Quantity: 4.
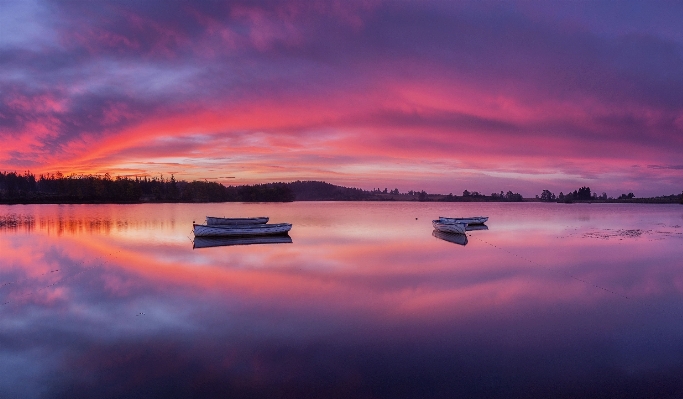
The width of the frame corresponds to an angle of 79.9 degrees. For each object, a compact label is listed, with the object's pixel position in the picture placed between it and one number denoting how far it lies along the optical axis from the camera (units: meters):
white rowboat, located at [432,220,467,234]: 38.06
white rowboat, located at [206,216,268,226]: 38.59
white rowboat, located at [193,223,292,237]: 32.91
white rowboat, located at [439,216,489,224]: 50.70
